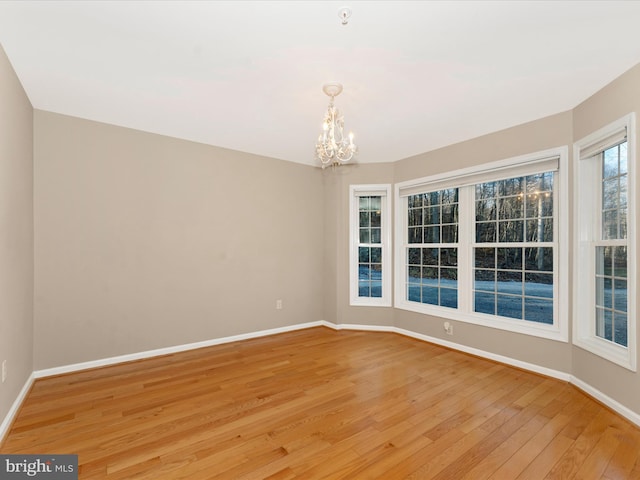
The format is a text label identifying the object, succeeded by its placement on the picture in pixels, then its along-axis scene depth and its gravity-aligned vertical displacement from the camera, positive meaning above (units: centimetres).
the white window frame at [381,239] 484 +1
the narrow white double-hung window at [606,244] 243 -3
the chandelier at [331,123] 264 +100
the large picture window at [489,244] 328 -4
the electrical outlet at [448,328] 404 -111
